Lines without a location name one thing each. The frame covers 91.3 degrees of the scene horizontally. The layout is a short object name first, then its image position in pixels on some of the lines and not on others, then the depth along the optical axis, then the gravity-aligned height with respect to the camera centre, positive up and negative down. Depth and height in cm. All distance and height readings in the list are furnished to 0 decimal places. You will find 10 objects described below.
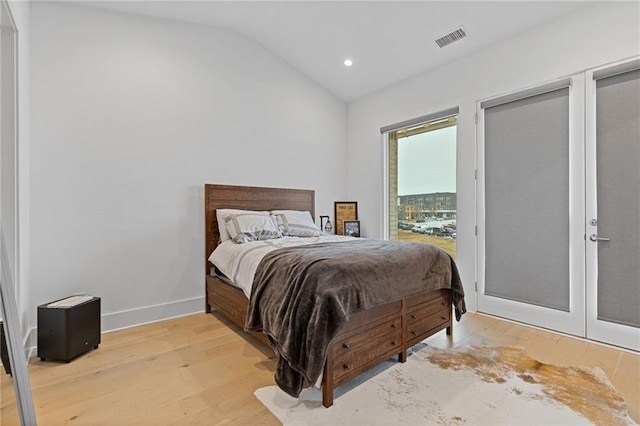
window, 380 +44
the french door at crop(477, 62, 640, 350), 255 +6
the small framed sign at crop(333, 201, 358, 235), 475 +2
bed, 180 -76
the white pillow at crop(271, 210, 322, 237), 367 -13
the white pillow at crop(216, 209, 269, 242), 338 -7
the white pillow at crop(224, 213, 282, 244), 325 -15
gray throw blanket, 176 -50
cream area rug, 170 -111
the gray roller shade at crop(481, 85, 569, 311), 290 +15
